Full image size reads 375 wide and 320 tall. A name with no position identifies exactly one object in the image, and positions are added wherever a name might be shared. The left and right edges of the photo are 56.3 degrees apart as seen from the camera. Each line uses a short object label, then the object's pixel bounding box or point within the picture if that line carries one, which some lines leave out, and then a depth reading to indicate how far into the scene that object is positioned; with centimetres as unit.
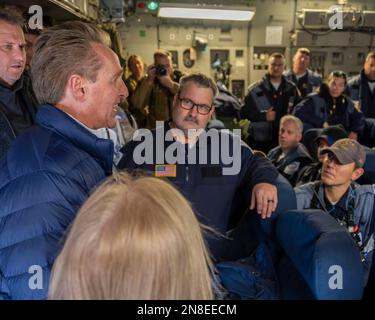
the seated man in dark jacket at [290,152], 280
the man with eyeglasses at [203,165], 168
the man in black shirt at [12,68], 147
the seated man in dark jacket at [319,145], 249
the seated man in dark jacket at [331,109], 365
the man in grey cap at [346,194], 187
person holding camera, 340
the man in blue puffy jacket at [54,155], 69
